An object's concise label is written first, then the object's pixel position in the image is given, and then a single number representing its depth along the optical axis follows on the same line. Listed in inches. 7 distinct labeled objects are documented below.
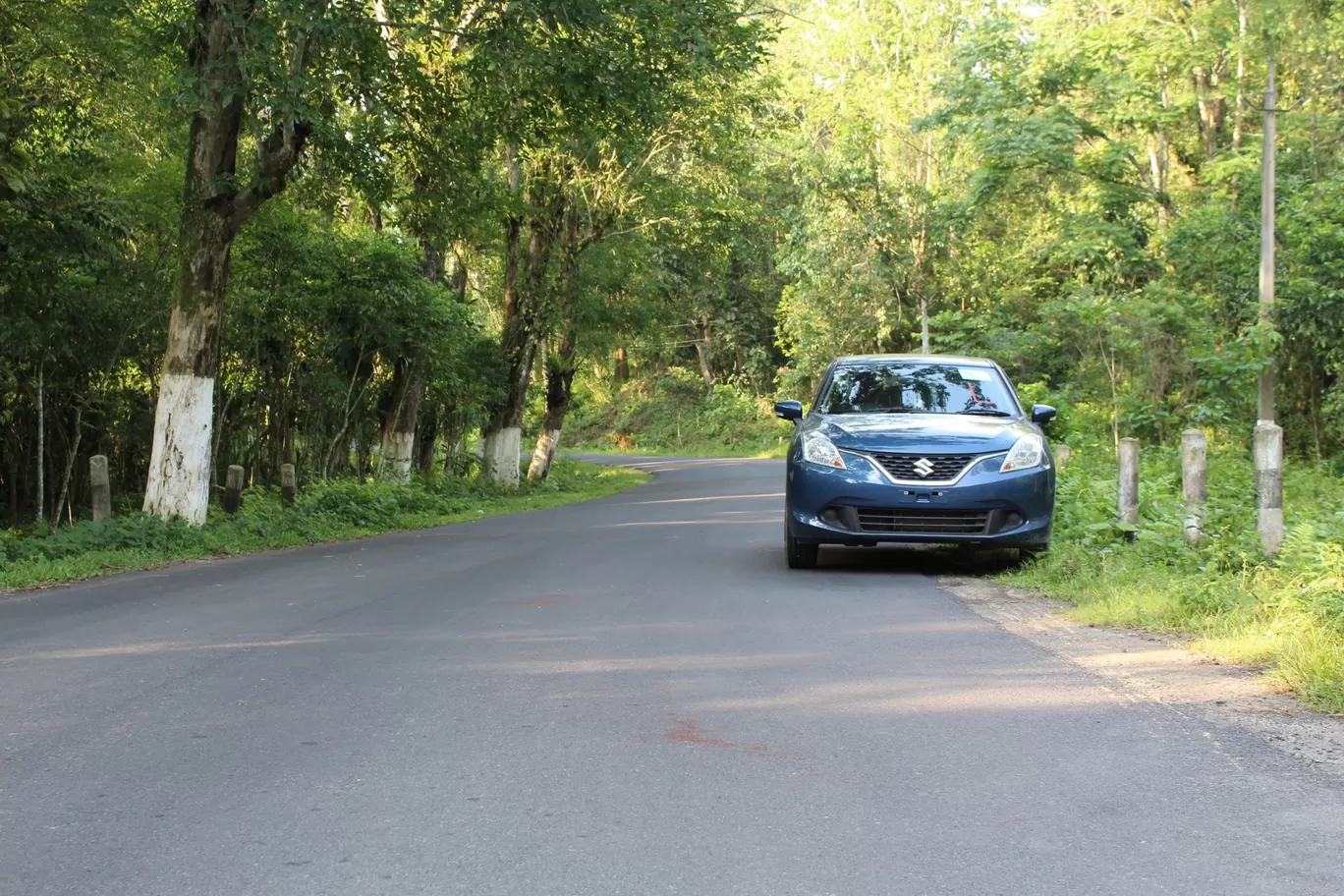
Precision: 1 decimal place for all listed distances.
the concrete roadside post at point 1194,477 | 388.2
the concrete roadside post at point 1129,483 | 449.7
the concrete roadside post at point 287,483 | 749.9
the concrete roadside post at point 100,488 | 596.4
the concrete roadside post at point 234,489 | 686.5
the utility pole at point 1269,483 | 344.2
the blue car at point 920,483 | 425.4
